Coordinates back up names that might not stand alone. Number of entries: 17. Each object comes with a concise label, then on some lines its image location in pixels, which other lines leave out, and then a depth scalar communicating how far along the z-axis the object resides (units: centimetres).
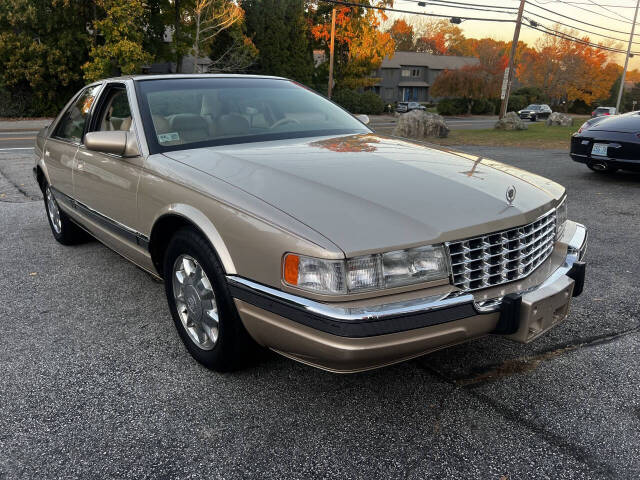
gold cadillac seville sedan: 203
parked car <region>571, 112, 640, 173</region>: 751
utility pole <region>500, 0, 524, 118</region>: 2495
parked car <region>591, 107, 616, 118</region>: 3206
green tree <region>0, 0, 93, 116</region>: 2441
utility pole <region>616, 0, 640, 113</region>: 4129
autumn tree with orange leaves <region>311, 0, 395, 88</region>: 3219
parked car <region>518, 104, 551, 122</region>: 4281
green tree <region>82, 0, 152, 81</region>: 2455
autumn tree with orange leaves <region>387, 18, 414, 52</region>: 7241
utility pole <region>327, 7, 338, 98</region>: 2617
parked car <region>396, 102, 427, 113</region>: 4397
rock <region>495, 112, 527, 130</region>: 2078
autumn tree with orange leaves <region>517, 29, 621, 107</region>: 5491
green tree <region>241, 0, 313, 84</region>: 3612
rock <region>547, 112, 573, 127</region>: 2506
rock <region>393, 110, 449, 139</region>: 1652
